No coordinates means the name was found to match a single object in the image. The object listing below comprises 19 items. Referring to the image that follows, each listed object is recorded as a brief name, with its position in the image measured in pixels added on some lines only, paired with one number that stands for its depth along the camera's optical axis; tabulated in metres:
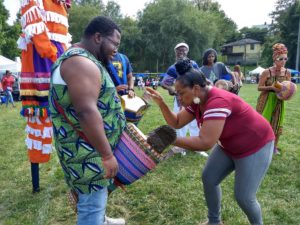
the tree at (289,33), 36.97
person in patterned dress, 4.10
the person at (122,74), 2.86
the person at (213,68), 4.27
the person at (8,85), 12.23
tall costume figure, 2.55
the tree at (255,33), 63.27
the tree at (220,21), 45.44
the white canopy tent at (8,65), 14.59
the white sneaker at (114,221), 2.50
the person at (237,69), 6.76
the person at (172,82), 3.84
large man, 1.42
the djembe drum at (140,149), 1.60
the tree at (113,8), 51.07
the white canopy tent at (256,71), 35.84
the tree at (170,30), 35.14
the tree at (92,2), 51.51
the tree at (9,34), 23.57
